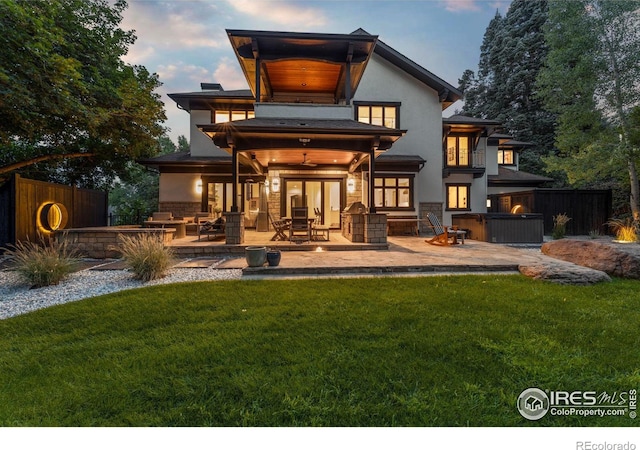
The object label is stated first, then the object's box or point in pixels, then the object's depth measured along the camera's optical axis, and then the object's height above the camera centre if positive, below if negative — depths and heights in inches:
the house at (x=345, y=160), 486.9 +107.0
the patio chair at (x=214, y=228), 374.6 -12.1
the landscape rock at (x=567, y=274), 203.6 -42.8
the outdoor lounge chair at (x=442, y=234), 379.6 -22.5
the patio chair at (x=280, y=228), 367.6 -12.3
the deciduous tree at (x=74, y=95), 253.8 +148.5
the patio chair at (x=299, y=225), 354.9 -8.2
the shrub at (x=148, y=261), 222.4 -33.5
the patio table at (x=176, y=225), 414.9 -9.0
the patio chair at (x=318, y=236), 365.9 -25.0
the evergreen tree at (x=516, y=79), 1114.7 +623.9
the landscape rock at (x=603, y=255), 221.8 -33.7
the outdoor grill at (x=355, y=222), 370.0 -4.8
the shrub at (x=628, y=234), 372.9 -22.5
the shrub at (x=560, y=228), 469.4 -17.6
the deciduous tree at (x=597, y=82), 507.5 +262.5
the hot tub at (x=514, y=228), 423.5 -15.8
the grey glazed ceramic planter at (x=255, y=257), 239.0 -32.9
